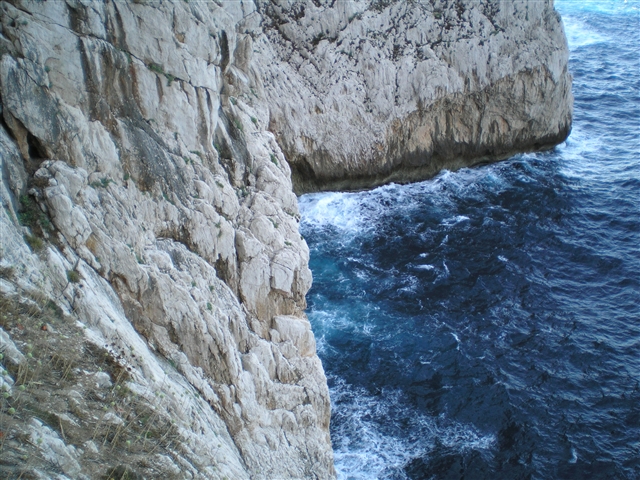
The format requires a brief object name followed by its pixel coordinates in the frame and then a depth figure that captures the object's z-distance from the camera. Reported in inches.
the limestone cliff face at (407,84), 1605.6
